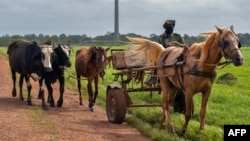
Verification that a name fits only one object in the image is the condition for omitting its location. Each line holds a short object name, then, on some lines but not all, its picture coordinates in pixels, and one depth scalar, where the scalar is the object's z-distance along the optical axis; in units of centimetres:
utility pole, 5619
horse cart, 1208
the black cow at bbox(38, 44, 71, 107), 1505
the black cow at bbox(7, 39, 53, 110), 1458
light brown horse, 919
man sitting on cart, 1270
